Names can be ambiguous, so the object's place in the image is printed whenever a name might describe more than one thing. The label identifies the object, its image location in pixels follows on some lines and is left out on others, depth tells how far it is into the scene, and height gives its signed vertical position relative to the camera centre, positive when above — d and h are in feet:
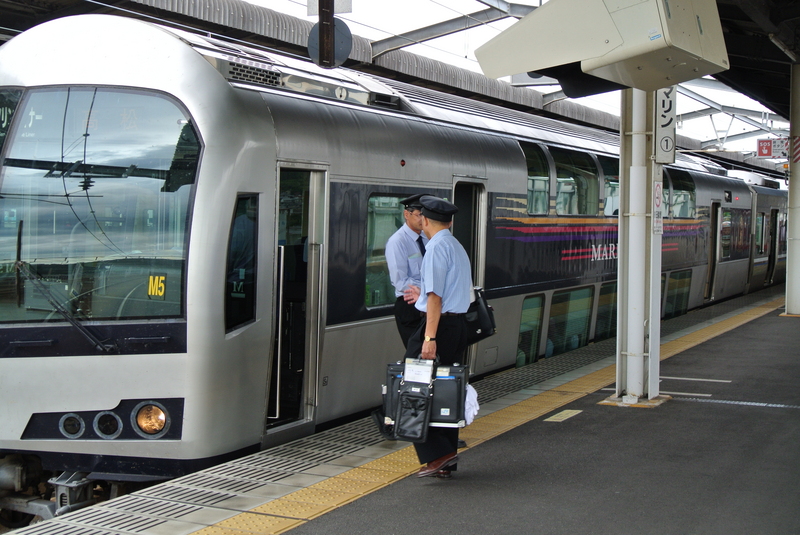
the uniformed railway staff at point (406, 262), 19.29 -0.38
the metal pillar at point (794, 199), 48.37 +3.00
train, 16.06 -0.23
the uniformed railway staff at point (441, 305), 16.07 -1.16
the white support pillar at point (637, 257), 23.21 -0.25
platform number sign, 23.18 +3.43
